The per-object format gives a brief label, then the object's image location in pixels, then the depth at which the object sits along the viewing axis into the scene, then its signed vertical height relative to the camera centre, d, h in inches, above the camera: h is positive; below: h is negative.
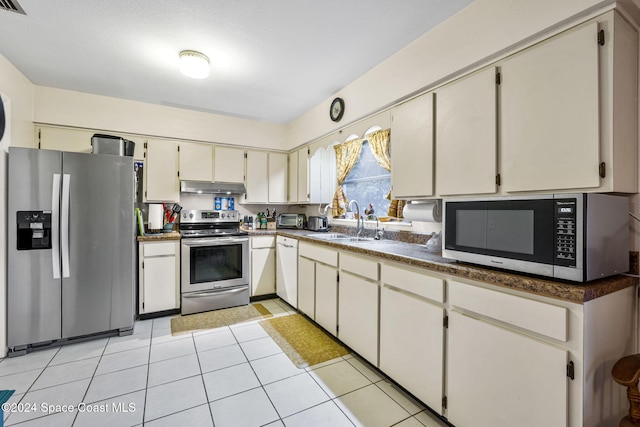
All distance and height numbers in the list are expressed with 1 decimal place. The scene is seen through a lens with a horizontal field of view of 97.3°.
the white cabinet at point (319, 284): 101.2 -28.0
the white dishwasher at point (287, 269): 131.2 -27.5
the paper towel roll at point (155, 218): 132.7 -2.3
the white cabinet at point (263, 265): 146.5 -27.3
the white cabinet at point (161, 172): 138.9 +20.6
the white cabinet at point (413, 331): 63.2 -29.0
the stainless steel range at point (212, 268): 129.7 -26.3
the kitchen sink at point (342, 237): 117.0 -10.5
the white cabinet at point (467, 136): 65.0 +19.5
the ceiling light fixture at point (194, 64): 92.6 +50.2
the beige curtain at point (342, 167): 134.0 +23.4
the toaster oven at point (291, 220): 166.2 -3.8
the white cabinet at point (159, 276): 123.1 -27.9
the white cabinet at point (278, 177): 170.7 +22.1
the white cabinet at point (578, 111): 48.6 +19.3
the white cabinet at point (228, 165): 155.4 +27.5
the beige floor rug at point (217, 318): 116.5 -46.8
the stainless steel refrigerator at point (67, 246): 93.8 -11.8
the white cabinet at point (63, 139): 121.2 +32.8
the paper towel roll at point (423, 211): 82.5 +0.9
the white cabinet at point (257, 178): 164.2 +21.1
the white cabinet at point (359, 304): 82.0 -28.5
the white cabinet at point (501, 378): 44.7 -29.2
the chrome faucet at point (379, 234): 113.8 -8.2
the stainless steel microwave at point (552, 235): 44.1 -3.6
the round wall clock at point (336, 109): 119.6 +45.6
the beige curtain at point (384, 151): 103.8 +25.3
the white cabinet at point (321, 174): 152.7 +21.5
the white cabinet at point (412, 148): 80.5 +19.9
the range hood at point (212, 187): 146.3 +14.1
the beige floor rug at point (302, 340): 92.8 -46.9
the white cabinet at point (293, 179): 166.2 +20.8
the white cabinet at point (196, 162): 146.8 +27.5
